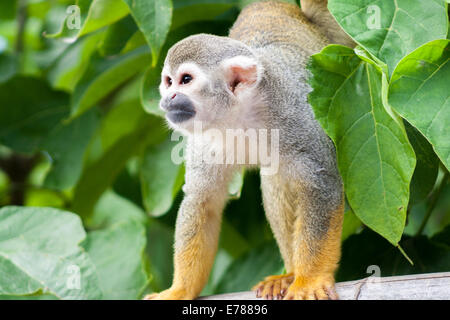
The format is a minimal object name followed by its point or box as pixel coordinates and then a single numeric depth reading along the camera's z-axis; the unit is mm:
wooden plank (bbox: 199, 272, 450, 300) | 2027
